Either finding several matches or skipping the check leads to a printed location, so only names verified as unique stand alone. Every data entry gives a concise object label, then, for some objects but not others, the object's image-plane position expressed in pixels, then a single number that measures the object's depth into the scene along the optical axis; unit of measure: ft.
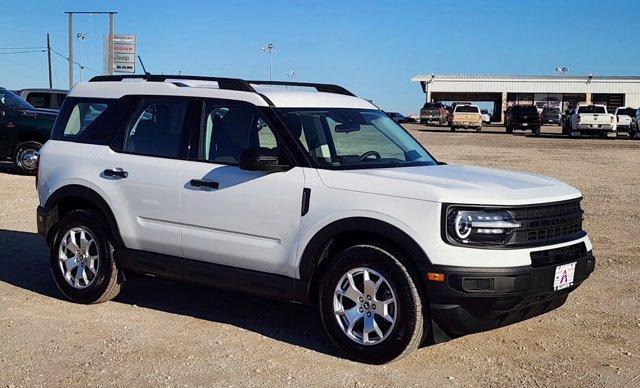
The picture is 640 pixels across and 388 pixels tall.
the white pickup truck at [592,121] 138.72
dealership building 257.55
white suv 17.29
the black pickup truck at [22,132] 58.75
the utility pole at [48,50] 270.67
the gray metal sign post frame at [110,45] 114.42
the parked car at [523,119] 163.26
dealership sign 134.21
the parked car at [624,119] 148.98
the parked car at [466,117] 170.50
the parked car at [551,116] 187.11
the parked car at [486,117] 237.04
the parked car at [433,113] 208.33
